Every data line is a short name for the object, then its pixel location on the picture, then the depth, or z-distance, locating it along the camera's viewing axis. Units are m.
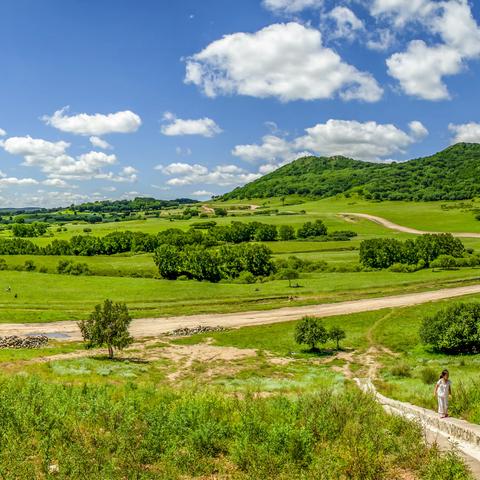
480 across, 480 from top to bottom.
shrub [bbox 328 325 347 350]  55.50
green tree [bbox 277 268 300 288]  104.56
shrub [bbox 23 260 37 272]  113.49
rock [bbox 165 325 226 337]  63.50
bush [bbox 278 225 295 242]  175.50
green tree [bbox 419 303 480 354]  49.78
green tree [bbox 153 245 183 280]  109.75
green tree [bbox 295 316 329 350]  54.22
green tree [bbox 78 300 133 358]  47.28
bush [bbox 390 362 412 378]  40.22
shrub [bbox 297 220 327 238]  178.50
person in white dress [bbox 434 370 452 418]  18.89
